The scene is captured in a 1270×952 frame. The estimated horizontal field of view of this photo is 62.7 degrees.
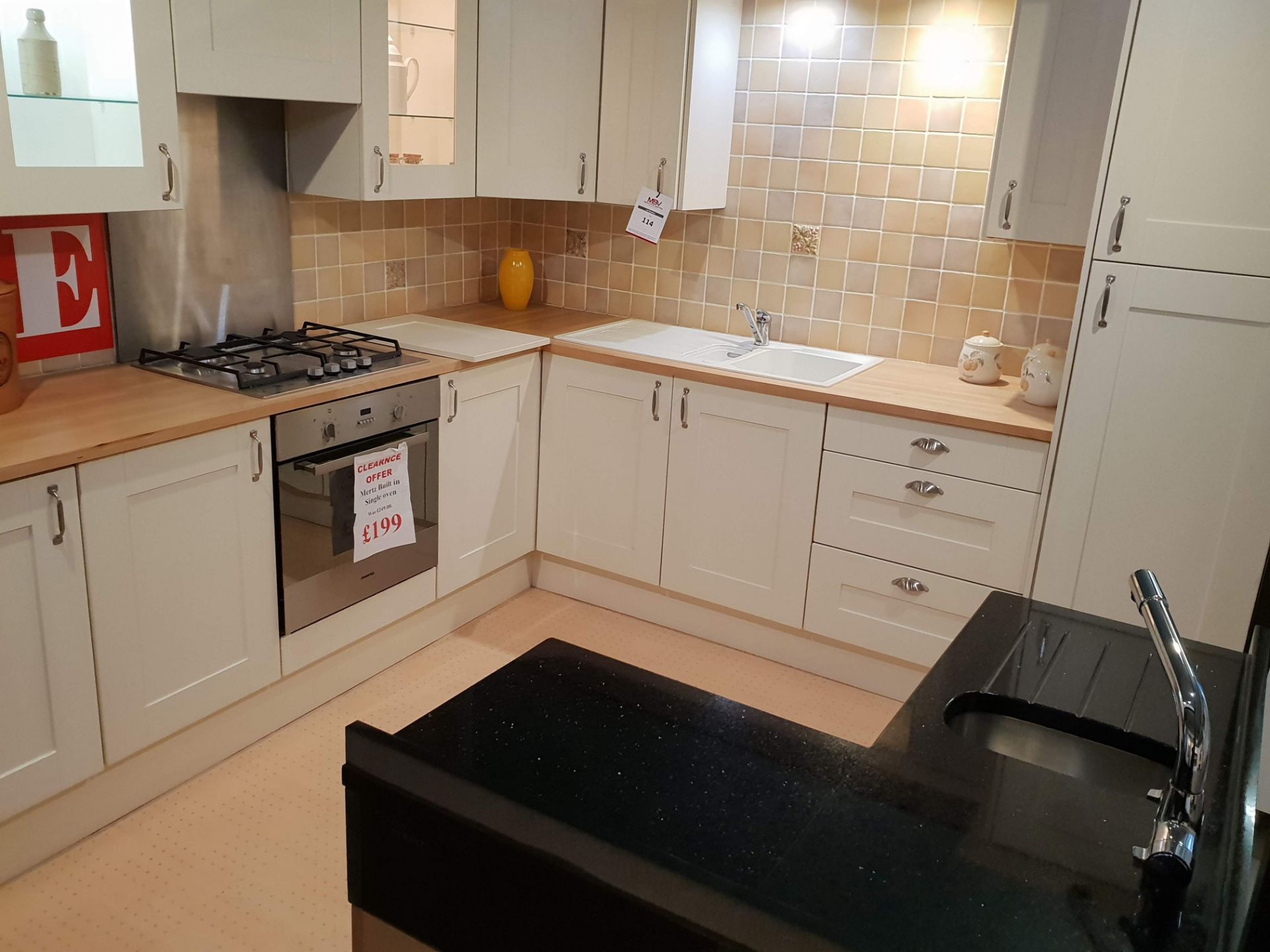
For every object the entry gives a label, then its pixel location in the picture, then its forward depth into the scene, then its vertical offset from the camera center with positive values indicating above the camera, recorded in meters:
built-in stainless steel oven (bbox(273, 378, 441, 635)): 2.64 -0.82
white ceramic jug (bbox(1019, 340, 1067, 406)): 2.88 -0.45
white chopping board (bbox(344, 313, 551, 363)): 3.16 -0.51
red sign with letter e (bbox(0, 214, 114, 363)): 2.48 -0.32
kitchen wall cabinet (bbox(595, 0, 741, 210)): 3.23 +0.26
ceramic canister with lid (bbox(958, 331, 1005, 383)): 3.10 -0.45
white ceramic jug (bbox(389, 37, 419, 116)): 2.95 +0.24
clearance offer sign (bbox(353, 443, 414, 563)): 2.83 -0.90
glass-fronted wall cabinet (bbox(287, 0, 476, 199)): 2.90 +0.14
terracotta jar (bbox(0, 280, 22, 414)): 2.28 -0.43
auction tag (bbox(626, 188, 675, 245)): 3.41 -0.11
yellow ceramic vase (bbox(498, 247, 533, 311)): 3.85 -0.37
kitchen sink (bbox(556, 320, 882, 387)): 3.36 -0.52
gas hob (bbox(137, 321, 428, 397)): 2.63 -0.52
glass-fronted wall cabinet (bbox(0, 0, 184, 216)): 2.09 +0.08
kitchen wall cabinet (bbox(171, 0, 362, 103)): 2.39 +0.26
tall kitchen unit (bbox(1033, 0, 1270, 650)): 2.36 -0.31
